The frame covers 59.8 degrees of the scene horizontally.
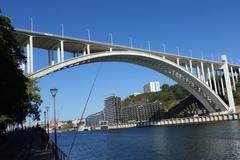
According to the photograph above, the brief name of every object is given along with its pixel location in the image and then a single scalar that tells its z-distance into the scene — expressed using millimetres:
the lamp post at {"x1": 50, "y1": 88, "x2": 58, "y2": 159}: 10427
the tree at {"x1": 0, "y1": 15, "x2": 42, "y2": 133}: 10812
